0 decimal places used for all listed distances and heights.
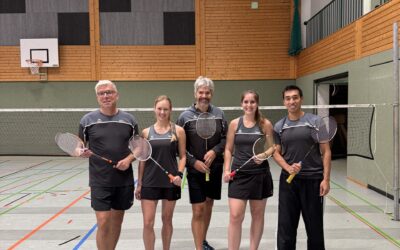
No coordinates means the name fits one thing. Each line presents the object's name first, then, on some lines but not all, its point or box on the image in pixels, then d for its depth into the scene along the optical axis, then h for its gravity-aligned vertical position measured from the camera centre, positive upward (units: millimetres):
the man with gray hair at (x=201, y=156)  3857 -465
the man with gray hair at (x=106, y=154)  3459 -397
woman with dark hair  3602 -597
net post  5246 -223
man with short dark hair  3404 -537
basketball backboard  14273 +2445
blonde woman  3619 -616
